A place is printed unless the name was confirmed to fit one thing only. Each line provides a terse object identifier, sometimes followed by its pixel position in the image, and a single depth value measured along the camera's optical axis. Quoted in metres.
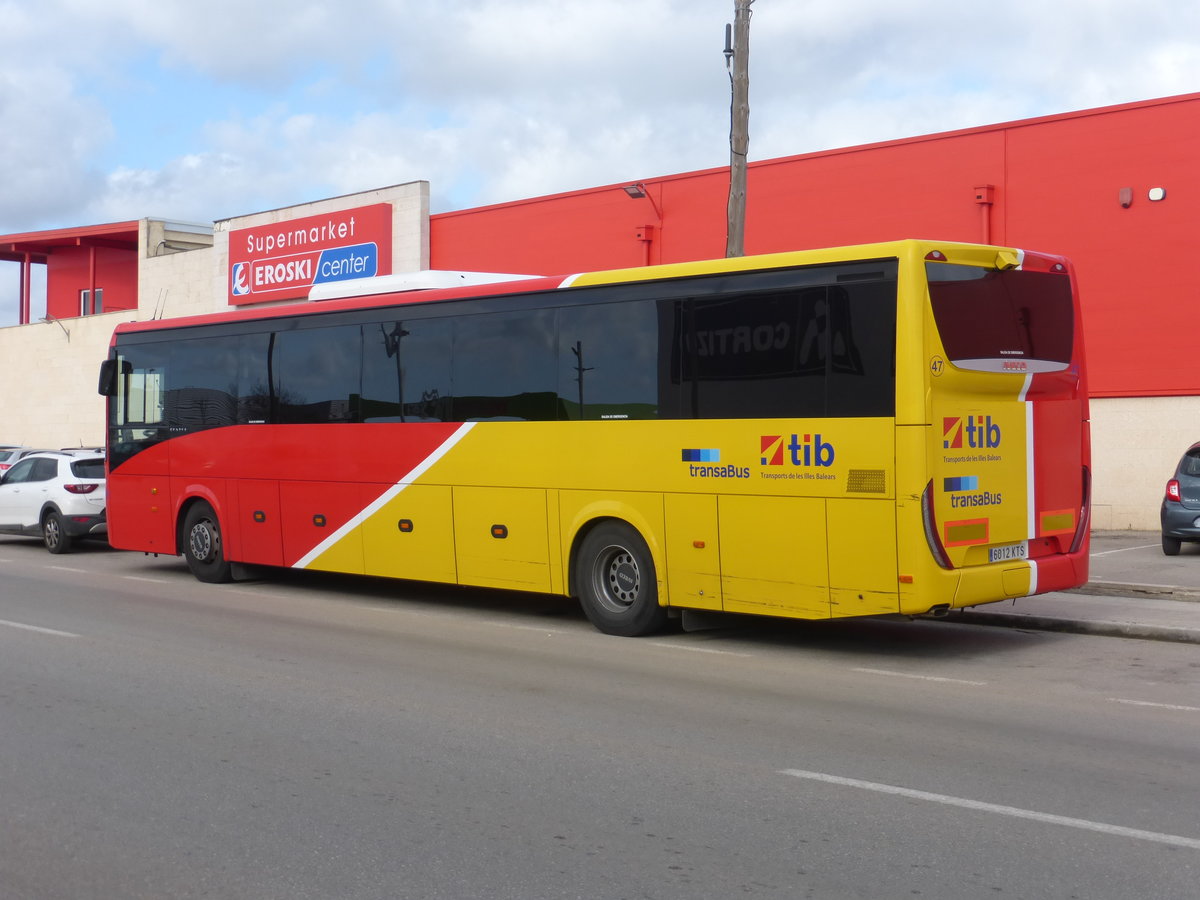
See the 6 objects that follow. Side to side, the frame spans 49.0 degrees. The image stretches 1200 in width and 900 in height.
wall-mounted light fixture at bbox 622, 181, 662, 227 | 25.42
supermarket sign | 31.38
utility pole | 16.28
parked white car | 21.09
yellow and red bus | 10.05
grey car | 17.58
